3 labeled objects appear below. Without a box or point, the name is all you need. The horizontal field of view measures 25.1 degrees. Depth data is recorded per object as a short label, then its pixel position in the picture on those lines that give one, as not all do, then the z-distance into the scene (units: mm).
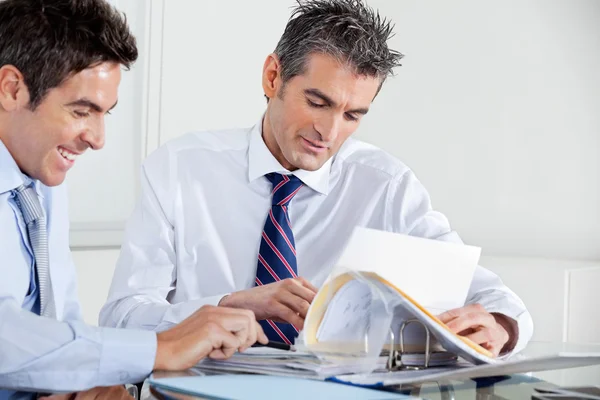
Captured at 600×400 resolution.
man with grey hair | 1883
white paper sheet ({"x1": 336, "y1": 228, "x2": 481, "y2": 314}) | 1500
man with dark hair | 1495
